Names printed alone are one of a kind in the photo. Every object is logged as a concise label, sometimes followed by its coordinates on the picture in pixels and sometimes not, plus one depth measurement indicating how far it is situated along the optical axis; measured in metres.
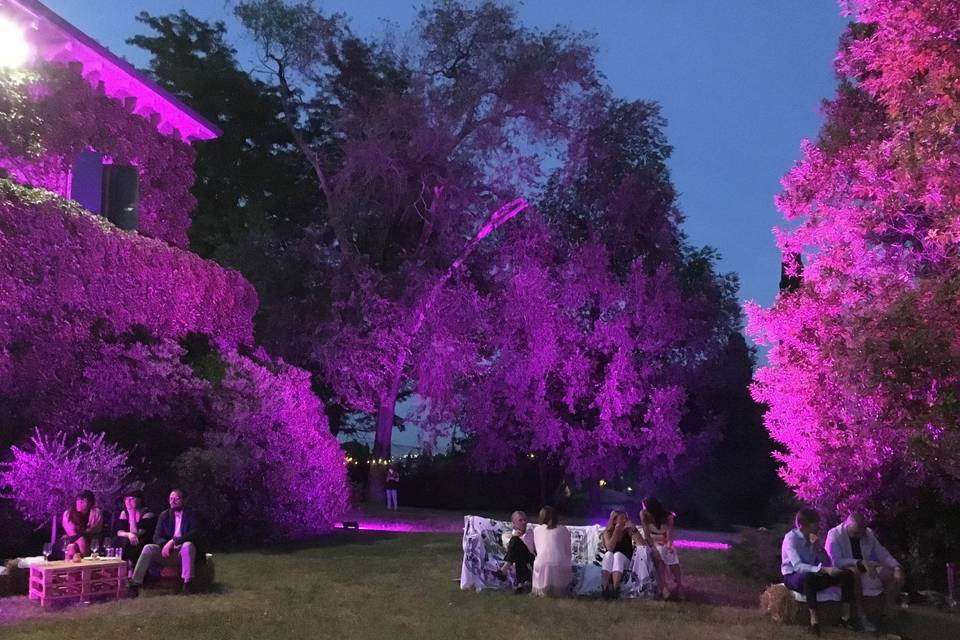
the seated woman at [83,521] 8.97
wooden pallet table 8.11
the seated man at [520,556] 9.34
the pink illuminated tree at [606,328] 23.67
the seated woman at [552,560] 9.02
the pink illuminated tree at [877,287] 8.17
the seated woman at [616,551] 9.05
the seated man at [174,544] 8.81
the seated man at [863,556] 8.02
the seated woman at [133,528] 9.29
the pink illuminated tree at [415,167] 23.64
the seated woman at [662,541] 9.09
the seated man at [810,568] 7.70
